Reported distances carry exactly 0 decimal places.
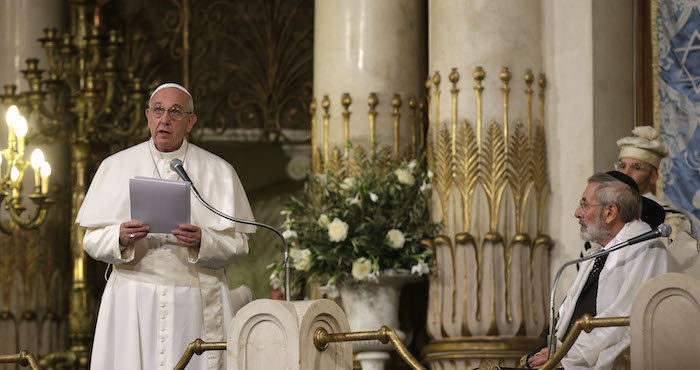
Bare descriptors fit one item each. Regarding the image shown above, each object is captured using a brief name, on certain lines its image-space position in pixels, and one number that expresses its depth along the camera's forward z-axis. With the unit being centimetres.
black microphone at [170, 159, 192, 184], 1223
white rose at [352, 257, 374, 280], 1565
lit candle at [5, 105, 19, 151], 1567
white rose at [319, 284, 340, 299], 1615
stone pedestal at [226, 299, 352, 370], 1072
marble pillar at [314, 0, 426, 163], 1720
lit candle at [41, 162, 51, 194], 1592
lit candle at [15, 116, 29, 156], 1570
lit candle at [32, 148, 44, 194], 1581
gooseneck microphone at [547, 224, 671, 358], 1077
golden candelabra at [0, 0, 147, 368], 1994
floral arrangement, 1588
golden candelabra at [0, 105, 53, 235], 1573
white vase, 1600
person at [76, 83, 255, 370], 1270
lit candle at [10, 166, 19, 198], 1591
